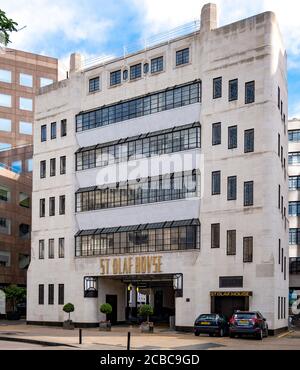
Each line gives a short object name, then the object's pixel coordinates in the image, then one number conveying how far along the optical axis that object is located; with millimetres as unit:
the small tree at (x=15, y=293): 64069
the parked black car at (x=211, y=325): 38781
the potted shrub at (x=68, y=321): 51156
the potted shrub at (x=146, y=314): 44562
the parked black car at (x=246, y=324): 36625
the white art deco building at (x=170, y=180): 43656
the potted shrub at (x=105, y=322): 48031
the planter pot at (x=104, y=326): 48000
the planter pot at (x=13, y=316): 66562
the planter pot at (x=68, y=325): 51038
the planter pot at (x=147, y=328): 44469
